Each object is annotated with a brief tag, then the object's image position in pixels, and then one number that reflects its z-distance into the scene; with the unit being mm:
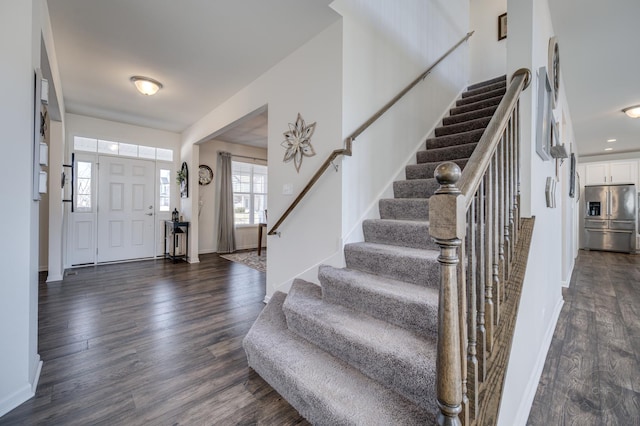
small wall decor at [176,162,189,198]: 5383
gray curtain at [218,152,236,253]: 6191
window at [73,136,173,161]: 4789
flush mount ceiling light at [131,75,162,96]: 3377
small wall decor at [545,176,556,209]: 2112
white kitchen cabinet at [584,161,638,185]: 6801
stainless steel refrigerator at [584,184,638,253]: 6656
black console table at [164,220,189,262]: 5289
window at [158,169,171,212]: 5629
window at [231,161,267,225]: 6645
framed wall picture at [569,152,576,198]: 4169
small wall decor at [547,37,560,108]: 2340
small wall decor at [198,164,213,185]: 6043
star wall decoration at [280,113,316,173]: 2557
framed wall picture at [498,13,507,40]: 4844
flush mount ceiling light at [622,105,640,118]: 4414
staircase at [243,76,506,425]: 1220
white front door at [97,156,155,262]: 4973
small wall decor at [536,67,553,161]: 1822
